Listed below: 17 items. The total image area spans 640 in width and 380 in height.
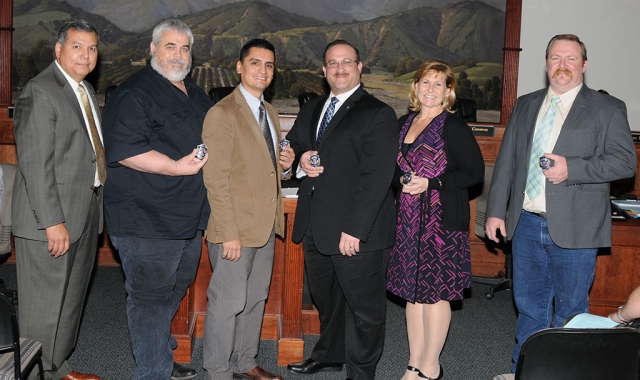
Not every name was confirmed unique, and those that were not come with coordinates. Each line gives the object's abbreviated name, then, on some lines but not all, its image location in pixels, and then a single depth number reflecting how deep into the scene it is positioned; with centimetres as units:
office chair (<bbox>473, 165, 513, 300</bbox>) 512
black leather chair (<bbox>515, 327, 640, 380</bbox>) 192
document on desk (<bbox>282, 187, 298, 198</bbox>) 359
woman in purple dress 309
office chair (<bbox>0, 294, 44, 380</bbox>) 220
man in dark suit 304
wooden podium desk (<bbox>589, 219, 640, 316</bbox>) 437
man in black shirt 282
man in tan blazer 294
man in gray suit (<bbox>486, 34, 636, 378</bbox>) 304
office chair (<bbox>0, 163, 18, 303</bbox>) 415
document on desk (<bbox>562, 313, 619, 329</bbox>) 234
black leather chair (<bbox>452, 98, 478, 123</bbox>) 633
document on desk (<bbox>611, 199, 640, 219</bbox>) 450
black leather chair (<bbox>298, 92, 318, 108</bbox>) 627
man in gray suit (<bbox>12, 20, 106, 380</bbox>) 286
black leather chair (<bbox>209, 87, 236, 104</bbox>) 592
